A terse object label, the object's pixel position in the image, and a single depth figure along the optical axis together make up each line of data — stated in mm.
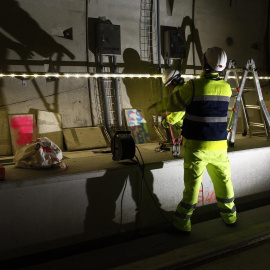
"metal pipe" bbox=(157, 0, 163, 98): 6270
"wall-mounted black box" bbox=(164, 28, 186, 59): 6312
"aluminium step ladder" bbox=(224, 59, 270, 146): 5219
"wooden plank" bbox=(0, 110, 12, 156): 5047
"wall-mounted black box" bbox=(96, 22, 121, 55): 5559
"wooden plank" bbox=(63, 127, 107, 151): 5450
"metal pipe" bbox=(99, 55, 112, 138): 5864
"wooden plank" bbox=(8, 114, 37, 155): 5055
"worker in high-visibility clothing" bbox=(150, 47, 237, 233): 3412
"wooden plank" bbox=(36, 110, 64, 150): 5246
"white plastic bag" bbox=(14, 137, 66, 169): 3664
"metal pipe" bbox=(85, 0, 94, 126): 5717
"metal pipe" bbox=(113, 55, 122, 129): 6004
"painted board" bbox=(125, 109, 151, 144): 6102
